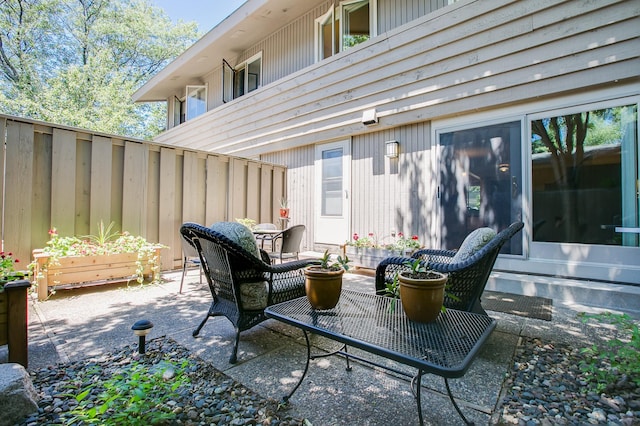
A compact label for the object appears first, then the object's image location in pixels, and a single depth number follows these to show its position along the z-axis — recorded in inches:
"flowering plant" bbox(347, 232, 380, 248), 193.9
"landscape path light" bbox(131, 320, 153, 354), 70.8
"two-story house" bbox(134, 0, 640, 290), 131.6
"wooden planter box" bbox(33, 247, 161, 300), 126.9
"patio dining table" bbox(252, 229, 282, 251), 177.8
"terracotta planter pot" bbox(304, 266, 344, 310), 64.0
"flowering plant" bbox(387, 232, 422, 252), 175.0
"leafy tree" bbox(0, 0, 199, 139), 537.3
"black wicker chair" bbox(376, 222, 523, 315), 72.3
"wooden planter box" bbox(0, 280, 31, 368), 68.6
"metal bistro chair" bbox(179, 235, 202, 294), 135.5
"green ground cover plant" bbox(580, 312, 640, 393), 62.9
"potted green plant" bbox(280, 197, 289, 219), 264.3
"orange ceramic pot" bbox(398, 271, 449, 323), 54.1
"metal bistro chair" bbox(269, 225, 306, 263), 166.1
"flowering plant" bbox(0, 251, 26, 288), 75.1
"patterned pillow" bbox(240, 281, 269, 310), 82.0
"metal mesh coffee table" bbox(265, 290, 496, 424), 43.4
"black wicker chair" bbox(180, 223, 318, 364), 77.5
